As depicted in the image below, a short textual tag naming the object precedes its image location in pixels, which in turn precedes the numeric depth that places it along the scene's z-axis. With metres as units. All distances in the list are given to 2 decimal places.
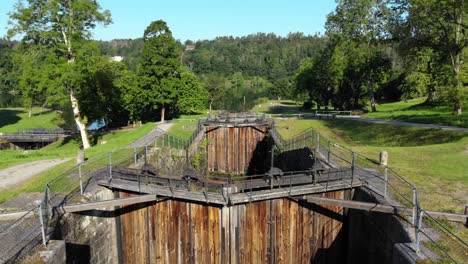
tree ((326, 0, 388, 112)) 38.94
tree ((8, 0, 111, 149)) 24.19
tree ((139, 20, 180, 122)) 37.94
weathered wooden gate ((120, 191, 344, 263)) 11.03
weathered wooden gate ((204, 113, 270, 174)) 24.81
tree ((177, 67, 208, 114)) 48.22
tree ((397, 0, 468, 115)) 26.48
